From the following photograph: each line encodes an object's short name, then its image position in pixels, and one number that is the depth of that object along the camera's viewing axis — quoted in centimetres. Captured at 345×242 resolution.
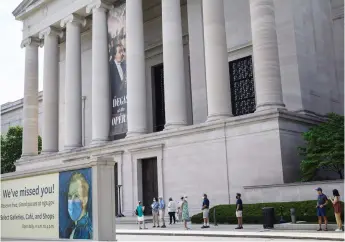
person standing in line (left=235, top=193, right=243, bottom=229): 2098
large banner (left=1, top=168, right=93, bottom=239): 1584
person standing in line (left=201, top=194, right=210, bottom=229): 2248
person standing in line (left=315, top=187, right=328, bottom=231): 1806
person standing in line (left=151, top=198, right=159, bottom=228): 2525
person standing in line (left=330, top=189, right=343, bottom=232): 1748
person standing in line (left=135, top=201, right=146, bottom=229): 2412
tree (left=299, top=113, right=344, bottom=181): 2350
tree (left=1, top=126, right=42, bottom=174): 5244
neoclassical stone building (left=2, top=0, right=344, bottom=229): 2627
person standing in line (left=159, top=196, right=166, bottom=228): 2564
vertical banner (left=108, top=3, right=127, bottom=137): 3459
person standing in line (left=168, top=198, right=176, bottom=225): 2587
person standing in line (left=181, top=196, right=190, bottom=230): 2245
